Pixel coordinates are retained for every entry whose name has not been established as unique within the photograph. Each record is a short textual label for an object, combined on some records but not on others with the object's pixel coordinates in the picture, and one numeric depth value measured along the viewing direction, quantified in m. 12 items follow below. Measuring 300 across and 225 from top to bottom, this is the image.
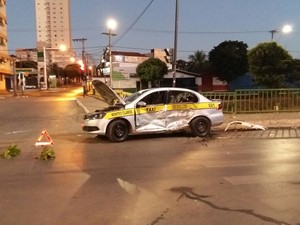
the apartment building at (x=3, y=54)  73.94
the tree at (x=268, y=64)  36.72
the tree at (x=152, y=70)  55.06
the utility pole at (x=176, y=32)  21.15
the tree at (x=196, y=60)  84.09
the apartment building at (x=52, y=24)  83.44
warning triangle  12.08
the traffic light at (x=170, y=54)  21.48
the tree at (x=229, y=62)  62.56
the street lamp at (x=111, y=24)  36.33
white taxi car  12.76
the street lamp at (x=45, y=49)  61.08
